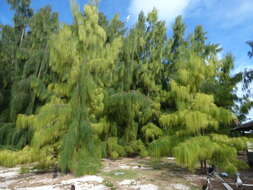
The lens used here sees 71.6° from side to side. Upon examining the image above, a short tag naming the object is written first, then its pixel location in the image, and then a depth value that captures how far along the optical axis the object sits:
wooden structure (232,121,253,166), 5.26
